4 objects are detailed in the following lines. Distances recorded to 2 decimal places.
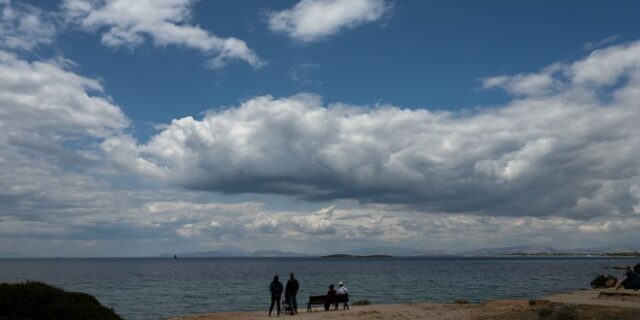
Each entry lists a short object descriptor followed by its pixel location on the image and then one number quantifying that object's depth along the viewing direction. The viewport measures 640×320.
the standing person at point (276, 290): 24.83
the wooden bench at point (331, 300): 27.28
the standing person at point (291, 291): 25.12
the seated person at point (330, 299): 27.58
